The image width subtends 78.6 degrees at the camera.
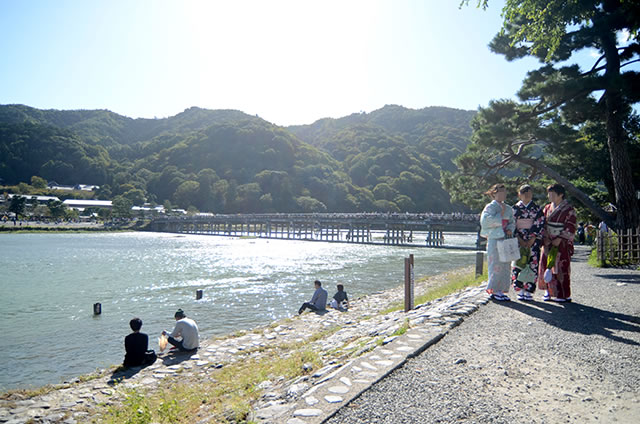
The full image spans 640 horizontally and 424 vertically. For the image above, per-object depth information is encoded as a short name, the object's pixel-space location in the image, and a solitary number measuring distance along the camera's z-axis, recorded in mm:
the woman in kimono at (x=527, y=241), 6250
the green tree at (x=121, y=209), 79062
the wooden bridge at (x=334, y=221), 40812
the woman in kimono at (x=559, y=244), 6105
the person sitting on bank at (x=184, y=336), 7422
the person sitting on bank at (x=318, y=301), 10797
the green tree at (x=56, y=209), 73750
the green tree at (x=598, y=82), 12352
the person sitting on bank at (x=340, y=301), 11031
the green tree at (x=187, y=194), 99438
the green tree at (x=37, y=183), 99900
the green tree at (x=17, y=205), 70438
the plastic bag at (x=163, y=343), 7457
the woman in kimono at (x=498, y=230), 6180
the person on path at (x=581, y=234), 25438
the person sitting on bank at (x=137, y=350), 6723
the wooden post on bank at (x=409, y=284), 7852
